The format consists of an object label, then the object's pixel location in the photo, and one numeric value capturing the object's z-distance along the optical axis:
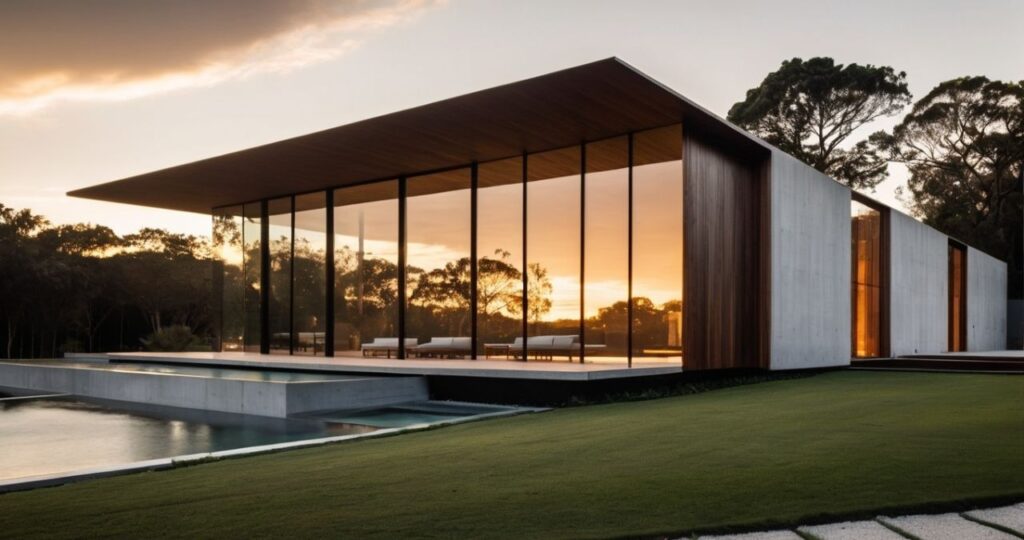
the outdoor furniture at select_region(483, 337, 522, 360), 13.30
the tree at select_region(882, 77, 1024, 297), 31.95
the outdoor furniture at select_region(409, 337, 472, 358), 13.76
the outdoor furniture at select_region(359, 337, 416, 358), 14.74
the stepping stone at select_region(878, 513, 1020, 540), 3.34
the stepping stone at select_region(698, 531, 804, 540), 3.37
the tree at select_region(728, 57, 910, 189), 29.61
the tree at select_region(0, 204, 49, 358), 25.03
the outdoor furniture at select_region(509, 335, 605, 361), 12.28
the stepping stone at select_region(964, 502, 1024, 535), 3.48
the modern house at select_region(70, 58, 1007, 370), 11.17
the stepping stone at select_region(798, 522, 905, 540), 3.36
